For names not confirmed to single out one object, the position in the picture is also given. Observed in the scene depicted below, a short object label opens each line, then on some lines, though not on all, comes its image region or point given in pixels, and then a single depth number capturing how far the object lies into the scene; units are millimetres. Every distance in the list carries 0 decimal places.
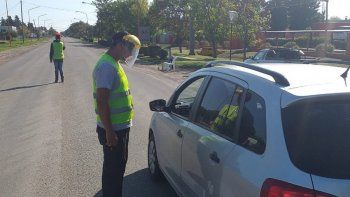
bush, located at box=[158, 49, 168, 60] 33731
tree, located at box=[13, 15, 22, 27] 175562
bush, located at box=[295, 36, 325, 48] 47844
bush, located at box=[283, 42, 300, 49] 40722
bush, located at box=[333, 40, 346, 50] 46116
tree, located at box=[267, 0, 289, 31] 89375
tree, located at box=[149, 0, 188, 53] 50628
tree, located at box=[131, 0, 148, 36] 57200
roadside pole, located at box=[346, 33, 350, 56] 34594
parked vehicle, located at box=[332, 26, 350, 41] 44141
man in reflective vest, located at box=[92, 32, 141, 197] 4320
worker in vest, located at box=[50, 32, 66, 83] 17109
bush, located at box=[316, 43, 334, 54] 36844
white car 2666
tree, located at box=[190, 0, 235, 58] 36431
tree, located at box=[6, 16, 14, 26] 152100
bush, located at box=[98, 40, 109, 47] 72825
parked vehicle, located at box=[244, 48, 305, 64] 16469
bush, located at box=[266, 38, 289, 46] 53312
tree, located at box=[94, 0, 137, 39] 67625
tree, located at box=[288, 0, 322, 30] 92188
